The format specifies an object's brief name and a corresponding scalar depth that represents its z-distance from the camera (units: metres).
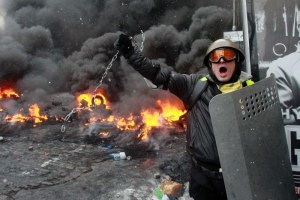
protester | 2.84
